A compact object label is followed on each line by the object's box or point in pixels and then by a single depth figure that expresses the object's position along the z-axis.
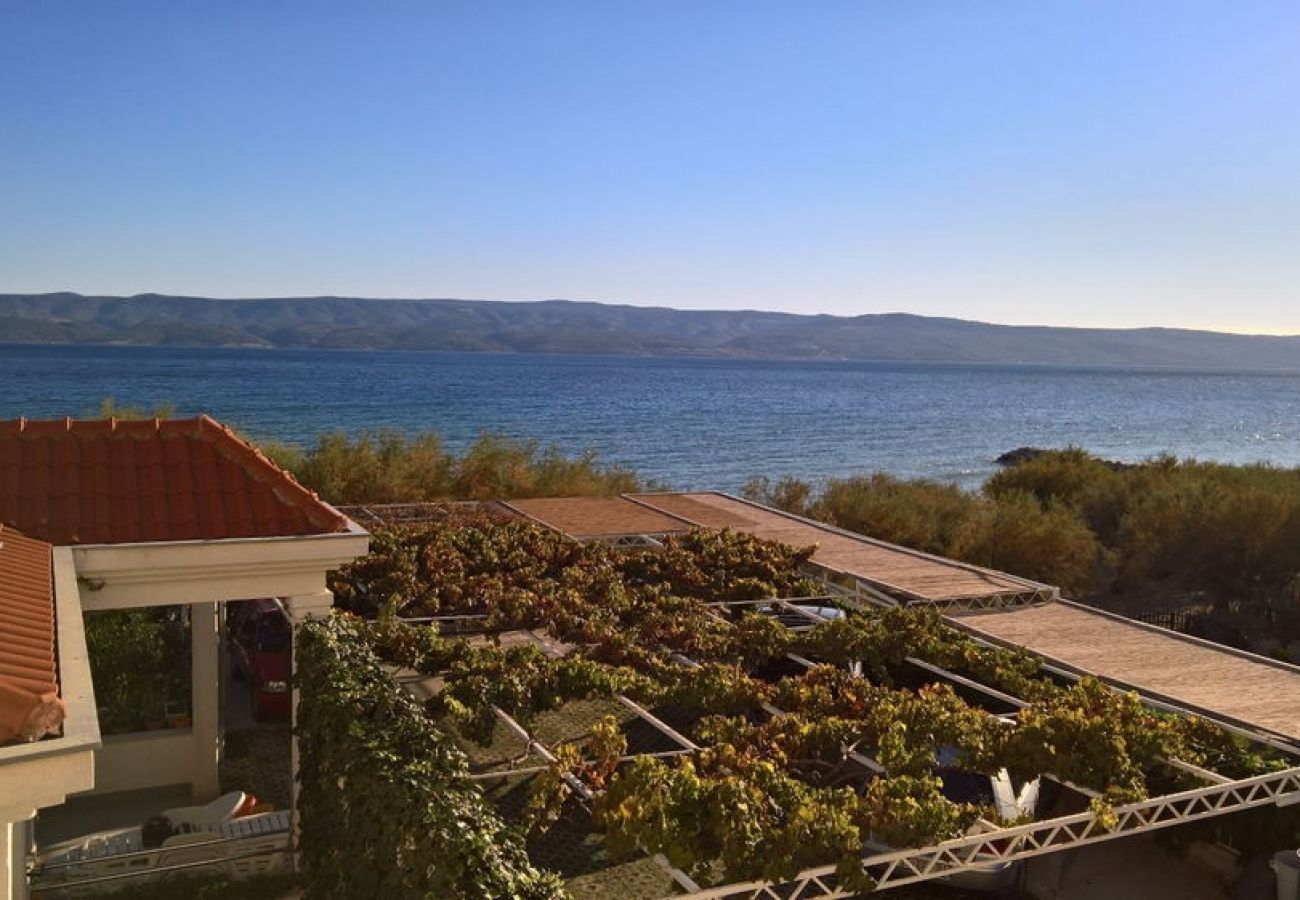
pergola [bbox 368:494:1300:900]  7.14
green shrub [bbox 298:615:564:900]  5.59
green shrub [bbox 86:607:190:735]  11.76
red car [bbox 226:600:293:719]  13.94
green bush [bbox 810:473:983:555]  26.36
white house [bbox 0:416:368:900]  7.44
